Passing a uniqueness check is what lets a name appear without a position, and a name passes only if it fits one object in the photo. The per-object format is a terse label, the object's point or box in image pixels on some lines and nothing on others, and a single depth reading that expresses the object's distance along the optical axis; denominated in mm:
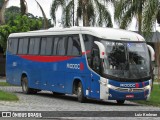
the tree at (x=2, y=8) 51969
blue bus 23984
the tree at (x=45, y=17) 47941
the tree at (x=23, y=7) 51125
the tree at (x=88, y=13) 47750
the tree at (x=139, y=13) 36531
